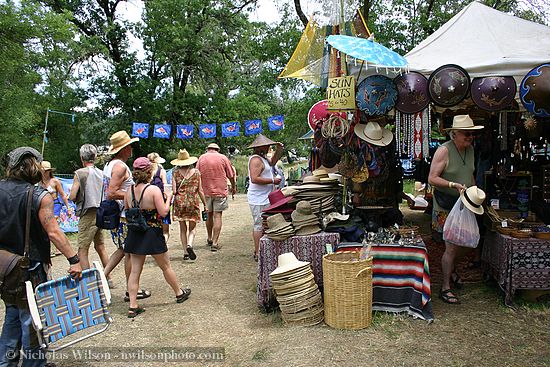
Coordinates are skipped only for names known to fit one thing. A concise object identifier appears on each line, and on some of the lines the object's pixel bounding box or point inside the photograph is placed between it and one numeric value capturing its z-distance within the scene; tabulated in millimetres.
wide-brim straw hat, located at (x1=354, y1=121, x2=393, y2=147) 4840
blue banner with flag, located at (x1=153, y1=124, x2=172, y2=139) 16938
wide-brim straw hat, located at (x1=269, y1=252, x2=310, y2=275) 3938
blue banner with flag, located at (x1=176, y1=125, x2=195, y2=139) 16812
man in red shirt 7219
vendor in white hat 4492
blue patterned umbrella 4234
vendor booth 4199
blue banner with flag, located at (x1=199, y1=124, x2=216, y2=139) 16969
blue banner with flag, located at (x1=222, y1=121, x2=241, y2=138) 16234
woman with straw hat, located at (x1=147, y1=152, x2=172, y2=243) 5954
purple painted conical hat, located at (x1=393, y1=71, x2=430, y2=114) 4699
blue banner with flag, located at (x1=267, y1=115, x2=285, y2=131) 14964
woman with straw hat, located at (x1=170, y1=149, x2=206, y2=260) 6758
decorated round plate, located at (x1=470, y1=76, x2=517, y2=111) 4539
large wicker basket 3711
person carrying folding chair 2846
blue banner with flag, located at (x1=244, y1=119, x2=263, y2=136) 15641
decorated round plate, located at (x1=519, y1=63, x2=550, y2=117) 4398
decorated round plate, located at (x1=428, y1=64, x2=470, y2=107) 4590
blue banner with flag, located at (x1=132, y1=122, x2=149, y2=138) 16453
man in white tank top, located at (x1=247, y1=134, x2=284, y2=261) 5777
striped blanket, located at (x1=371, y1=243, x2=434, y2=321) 4043
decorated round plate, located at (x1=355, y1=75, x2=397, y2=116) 4707
